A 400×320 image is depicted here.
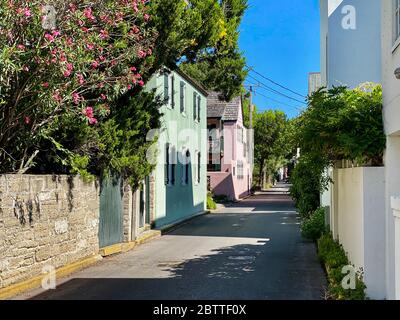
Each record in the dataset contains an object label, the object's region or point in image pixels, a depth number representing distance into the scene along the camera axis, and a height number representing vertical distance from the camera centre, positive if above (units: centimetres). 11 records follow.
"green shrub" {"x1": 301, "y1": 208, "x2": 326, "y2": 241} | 1465 -167
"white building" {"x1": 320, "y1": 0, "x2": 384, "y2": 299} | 701 -11
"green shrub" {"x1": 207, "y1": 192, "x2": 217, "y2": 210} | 3117 -218
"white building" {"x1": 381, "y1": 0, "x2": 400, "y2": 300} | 652 +66
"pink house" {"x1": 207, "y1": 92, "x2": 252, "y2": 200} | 3881 +168
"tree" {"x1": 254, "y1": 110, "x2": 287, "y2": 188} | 5841 +377
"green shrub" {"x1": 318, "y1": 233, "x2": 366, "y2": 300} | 700 -168
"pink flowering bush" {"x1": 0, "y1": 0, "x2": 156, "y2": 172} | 789 +177
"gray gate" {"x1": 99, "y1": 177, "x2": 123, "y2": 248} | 1280 -112
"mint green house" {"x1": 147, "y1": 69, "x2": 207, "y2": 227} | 1988 +66
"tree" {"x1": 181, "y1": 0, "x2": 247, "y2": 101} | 3077 +630
